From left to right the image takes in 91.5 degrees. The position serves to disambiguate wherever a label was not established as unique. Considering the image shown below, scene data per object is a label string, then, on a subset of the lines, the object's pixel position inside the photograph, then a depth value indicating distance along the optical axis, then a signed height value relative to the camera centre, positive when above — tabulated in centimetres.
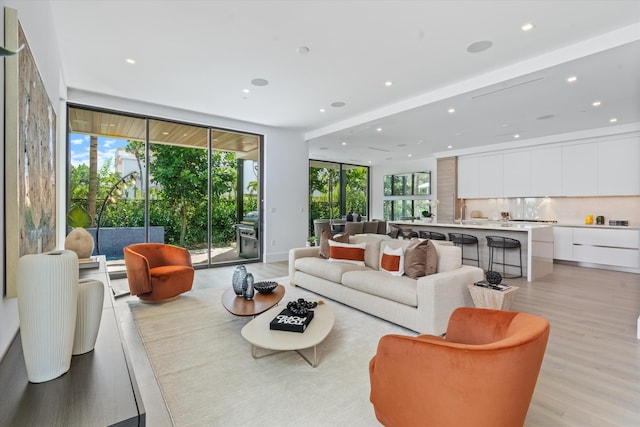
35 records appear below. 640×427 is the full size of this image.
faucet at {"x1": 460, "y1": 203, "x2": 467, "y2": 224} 962 +9
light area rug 190 -123
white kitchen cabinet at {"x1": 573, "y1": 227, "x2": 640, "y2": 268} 620 -71
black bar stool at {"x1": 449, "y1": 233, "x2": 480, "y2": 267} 626 -57
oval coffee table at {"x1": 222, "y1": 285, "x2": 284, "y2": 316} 289 -92
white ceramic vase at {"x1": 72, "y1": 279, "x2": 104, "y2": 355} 136 -47
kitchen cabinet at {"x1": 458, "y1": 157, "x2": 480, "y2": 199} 905 +104
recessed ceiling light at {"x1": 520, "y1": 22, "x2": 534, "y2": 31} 303 +183
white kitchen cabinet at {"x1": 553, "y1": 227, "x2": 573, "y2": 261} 705 -72
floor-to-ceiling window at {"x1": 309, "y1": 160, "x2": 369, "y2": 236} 1084 +78
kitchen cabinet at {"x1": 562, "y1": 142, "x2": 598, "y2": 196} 690 +97
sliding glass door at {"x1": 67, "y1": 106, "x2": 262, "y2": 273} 515 +50
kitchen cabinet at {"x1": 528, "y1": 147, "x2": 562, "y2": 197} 742 +99
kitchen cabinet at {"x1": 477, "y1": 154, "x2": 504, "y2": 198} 848 +100
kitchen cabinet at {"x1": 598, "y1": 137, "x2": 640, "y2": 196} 638 +96
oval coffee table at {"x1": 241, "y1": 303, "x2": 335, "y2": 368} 225 -96
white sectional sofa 298 -83
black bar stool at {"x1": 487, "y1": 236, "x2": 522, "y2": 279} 562 -60
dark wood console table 94 -63
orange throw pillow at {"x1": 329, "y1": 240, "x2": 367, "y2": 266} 440 -59
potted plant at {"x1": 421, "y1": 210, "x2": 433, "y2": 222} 773 -11
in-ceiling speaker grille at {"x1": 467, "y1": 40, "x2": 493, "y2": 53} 337 +184
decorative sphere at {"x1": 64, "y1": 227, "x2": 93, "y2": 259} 332 -35
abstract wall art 132 +28
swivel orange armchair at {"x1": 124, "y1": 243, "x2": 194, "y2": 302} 380 -77
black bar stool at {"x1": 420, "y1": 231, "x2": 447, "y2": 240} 664 -51
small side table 290 -82
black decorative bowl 340 -84
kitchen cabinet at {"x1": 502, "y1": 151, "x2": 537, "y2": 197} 795 +99
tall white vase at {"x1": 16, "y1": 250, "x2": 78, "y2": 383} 108 -36
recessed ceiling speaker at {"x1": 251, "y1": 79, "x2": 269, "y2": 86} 446 +188
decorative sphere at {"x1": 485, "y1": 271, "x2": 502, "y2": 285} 301 -64
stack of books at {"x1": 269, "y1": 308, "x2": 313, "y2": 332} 247 -90
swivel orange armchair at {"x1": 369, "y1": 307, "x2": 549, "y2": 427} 127 -73
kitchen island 544 -58
